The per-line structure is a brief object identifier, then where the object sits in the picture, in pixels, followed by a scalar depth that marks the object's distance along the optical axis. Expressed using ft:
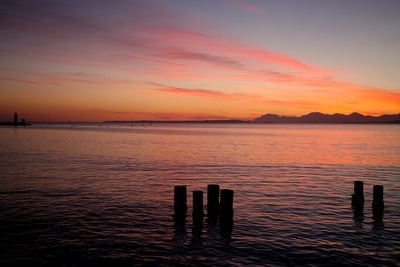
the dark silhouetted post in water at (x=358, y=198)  63.00
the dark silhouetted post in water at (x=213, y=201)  57.06
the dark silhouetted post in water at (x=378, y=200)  61.93
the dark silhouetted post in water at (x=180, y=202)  56.49
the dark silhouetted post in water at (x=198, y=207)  55.42
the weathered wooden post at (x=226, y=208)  54.80
